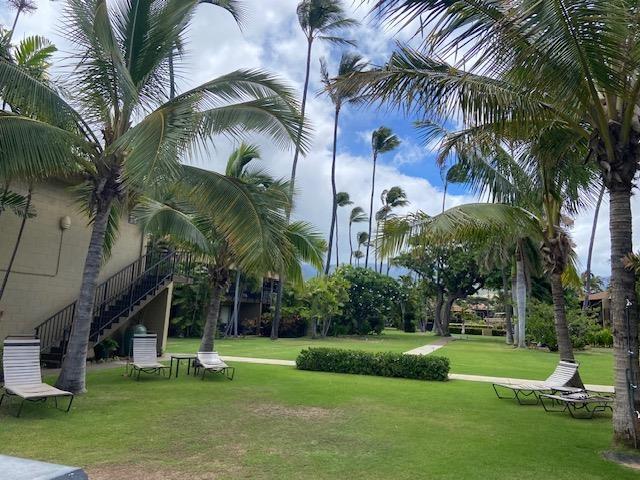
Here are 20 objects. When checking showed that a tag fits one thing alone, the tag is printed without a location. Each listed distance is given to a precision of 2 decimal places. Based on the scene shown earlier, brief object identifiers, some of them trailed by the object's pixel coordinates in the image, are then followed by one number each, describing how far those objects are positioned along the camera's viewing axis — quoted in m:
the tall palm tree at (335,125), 35.31
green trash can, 16.28
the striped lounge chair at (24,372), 7.79
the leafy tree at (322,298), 34.91
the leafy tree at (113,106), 8.62
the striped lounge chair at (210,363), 12.45
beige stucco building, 12.58
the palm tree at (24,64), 10.21
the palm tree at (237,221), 9.62
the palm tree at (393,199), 59.62
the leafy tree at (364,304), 41.22
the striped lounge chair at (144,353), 11.91
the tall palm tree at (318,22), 32.88
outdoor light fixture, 13.95
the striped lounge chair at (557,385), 10.33
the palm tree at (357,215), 68.06
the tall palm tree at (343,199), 60.41
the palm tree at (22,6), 19.22
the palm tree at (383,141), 50.91
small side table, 12.79
